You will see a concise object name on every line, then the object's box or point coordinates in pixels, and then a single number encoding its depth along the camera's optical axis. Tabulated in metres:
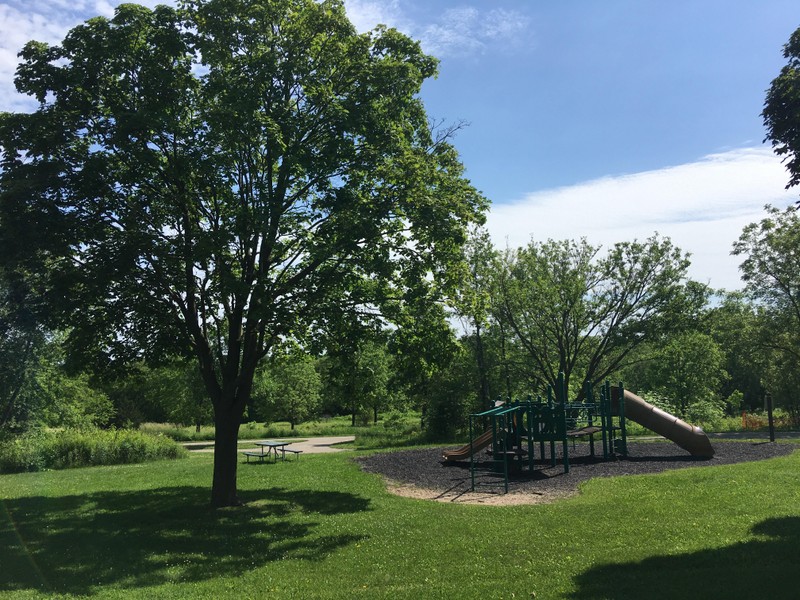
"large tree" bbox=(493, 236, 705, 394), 30.08
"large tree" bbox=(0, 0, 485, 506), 10.00
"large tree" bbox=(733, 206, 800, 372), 32.53
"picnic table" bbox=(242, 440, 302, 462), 22.42
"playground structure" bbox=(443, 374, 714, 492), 16.39
